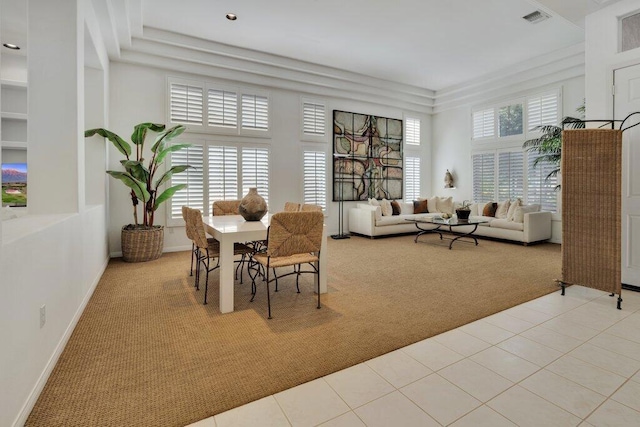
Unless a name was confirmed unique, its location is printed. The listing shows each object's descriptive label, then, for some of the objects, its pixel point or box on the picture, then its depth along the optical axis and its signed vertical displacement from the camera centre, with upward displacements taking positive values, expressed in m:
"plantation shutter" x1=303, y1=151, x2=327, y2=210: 7.14 +0.69
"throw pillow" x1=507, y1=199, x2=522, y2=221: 6.43 +0.01
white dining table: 2.95 -0.31
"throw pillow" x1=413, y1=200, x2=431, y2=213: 7.97 +0.06
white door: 3.37 +0.42
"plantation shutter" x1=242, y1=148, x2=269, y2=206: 6.35 +0.77
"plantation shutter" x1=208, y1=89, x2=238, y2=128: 6.03 +1.88
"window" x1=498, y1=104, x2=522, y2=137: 7.05 +1.94
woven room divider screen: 3.03 +0.00
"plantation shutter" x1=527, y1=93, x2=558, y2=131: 6.44 +1.98
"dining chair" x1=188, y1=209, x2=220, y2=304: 3.15 -0.28
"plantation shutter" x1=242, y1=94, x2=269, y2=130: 6.34 +1.90
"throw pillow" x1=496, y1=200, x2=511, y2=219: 6.76 -0.04
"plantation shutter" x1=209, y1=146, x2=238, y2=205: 6.05 +0.67
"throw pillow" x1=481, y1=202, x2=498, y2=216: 6.99 -0.02
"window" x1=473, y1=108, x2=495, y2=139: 7.58 +2.01
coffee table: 5.98 -0.28
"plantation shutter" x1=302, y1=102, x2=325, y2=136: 7.06 +1.97
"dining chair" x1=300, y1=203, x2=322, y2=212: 3.82 +0.02
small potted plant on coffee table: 6.10 -0.09
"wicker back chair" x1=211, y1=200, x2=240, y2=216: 4.55 +0.03
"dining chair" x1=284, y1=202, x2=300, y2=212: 4.23 +0.02
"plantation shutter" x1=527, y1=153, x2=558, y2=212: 6.46 +0.46
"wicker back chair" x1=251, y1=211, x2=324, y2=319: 2.80 -0.26
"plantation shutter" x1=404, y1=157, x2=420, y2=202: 8.67 +0.81
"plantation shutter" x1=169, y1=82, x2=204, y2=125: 5.72 +1.87
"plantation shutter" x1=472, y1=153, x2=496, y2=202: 7.57 +0.74
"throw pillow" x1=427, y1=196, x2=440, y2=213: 8.07 +0.08
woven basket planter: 4.82 -0.50
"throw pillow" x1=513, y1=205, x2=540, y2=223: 6.17 -0.05
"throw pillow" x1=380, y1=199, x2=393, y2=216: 7.46 +0.01
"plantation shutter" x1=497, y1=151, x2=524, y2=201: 7.01 +0.72
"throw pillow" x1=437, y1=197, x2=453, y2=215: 8.01 +0.08
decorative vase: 3.60 +0.02
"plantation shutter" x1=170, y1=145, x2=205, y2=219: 5.76 +0.51
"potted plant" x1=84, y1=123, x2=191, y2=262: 4.70 +0.26
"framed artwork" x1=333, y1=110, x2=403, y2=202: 7.56 +1.25
